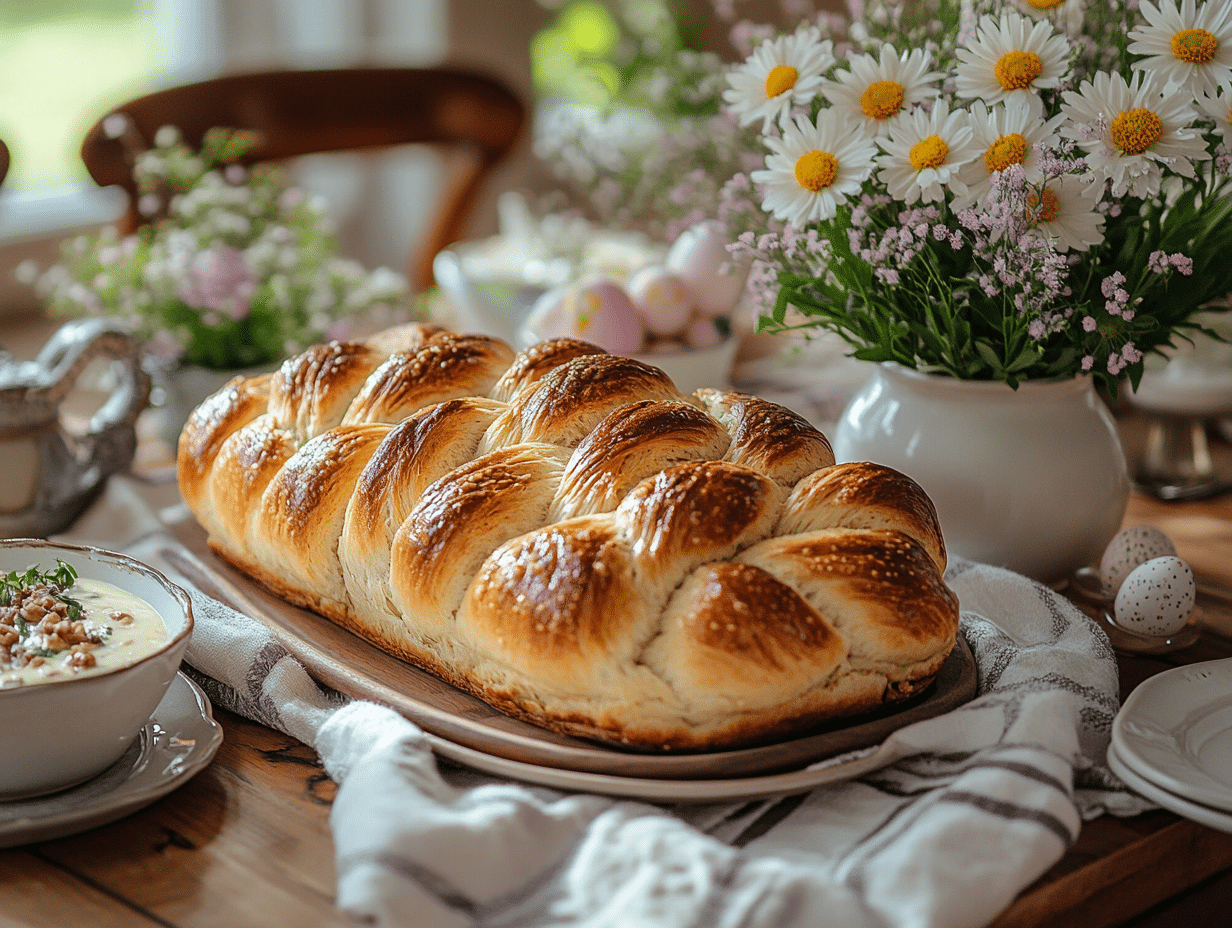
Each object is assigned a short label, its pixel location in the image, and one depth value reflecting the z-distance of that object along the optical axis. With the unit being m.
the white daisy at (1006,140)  1.06
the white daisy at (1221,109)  1.04
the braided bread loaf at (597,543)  0.91
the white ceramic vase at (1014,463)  1.25
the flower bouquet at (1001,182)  1.05
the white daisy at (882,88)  1.14
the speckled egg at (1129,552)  1.27
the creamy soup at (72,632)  0.89
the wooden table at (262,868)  0.83
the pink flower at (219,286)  1.71
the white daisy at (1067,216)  1.09
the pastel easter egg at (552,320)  1.68
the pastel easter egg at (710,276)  1.80
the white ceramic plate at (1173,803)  0.88
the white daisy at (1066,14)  1.21
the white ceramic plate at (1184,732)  0.91
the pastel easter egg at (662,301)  1.74
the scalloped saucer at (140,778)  0.88
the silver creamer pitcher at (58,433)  1.41
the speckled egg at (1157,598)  1.20
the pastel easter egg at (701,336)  1.78
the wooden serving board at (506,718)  0.91
